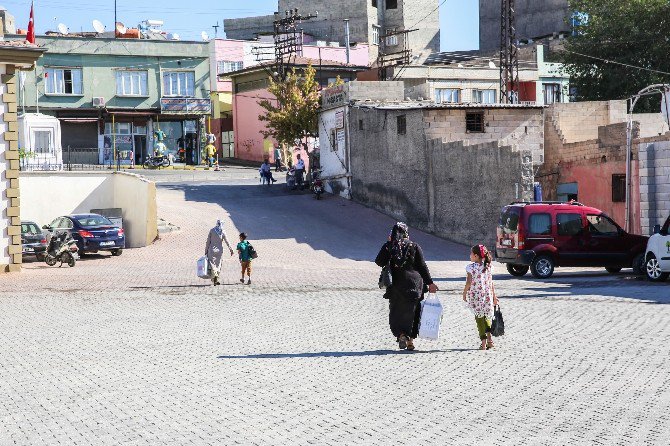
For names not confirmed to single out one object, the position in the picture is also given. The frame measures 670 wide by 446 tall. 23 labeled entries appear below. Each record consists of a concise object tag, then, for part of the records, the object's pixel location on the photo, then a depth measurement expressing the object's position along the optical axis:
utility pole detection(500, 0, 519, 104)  45.97
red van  28.53
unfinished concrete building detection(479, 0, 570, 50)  81.31
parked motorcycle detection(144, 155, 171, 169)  64.00
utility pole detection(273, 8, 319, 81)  64.00
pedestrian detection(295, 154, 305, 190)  51.34
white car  25.97
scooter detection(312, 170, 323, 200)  47.82
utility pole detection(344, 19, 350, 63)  80.31
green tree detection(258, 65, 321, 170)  52.44
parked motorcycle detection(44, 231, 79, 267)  32.84
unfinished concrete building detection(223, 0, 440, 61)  88.00
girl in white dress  14.56
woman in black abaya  14.67
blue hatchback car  35.62
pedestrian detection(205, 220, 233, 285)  26.31
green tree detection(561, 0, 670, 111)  62.34
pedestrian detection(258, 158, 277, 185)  52.88
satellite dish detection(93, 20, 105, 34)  68.25
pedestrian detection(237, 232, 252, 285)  26.33
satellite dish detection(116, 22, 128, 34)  69.29
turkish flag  32.44
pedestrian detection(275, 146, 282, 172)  63.86
